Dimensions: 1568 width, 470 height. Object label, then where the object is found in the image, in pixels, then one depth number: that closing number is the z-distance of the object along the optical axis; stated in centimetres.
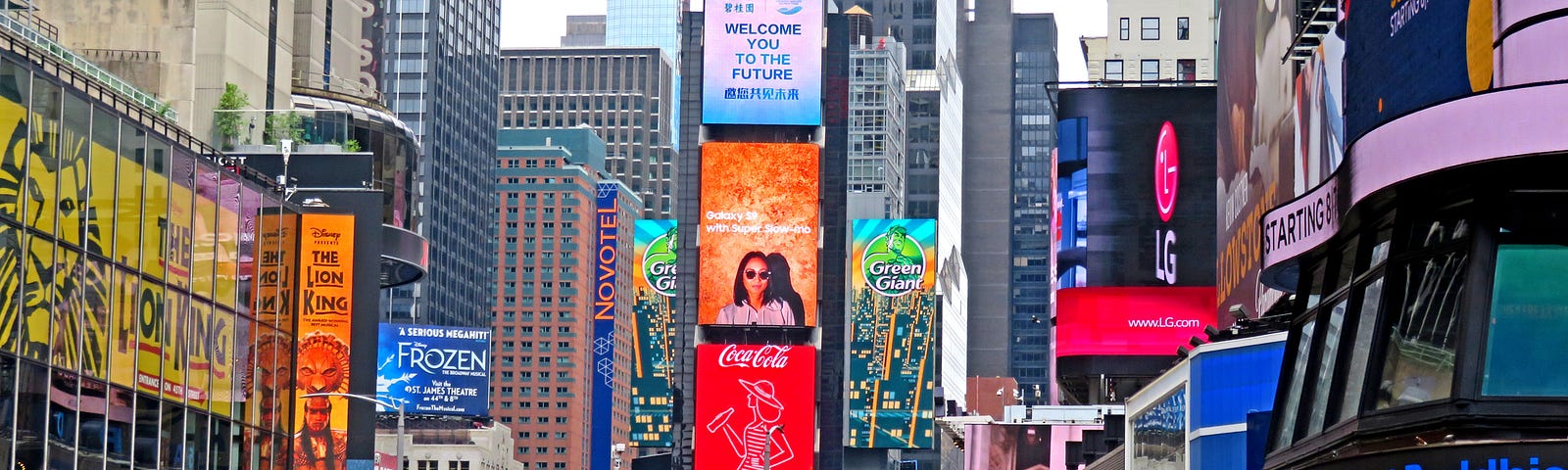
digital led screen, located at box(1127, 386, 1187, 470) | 4881
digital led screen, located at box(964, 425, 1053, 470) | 11325
